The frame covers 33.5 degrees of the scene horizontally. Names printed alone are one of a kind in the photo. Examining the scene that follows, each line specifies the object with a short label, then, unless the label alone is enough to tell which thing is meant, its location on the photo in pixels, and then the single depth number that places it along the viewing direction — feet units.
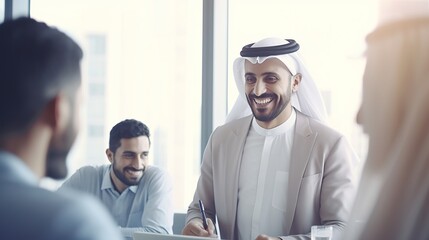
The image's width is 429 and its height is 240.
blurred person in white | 4.71
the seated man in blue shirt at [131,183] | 13.96
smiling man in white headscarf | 11.37
